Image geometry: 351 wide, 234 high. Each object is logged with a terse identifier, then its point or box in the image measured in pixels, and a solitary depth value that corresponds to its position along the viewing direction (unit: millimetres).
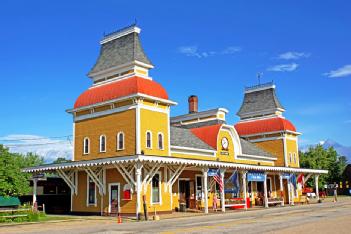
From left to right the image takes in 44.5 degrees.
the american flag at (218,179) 31538
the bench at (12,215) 22214
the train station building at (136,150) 28172
